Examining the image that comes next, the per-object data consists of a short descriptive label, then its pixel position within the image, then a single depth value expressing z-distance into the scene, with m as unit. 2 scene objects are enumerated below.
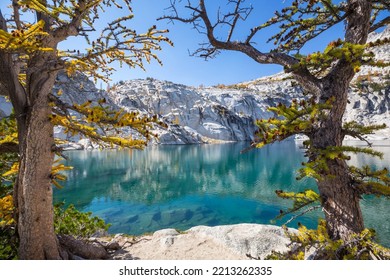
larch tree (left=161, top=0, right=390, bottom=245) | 2.71
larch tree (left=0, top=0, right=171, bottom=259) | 4.41
